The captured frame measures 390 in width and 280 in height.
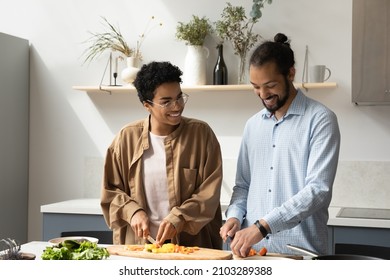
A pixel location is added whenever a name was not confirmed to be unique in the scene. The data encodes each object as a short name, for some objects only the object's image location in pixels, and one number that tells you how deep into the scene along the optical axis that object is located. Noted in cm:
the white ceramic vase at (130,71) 435
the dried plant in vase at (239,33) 421
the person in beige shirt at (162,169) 243
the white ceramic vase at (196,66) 425
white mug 402
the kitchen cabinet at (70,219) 397
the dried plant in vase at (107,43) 452
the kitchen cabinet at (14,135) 448
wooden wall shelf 400
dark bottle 427
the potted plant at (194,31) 427
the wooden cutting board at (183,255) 207
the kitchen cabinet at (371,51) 366
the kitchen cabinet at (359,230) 340
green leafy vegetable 187
